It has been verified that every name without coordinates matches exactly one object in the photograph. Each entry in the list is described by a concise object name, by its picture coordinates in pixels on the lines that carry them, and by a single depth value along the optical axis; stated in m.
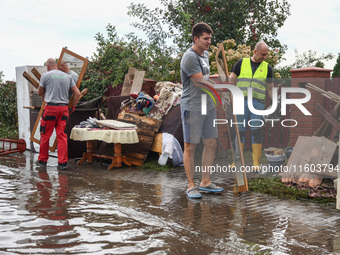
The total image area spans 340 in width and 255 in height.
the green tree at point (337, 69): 18.18
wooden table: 8.88
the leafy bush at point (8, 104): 17.05
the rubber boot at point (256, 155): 7.90
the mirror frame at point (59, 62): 9.64
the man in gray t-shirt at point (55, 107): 8.90
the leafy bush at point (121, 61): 12.66
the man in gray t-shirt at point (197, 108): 6.19
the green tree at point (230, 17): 16.73
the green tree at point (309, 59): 20.78
